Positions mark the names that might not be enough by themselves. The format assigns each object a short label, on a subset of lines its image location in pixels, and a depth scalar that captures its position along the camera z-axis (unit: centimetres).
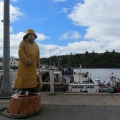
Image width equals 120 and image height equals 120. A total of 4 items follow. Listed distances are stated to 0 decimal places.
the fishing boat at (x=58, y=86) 931
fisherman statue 348
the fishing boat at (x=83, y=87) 1020
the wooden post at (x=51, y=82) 509
